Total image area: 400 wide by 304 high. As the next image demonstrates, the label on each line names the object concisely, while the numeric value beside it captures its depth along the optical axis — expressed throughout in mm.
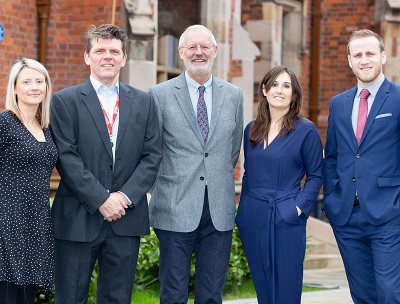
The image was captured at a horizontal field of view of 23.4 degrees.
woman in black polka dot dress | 5988
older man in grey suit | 6559
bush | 9141
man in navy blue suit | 6359
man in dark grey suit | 6184
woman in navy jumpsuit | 6578
